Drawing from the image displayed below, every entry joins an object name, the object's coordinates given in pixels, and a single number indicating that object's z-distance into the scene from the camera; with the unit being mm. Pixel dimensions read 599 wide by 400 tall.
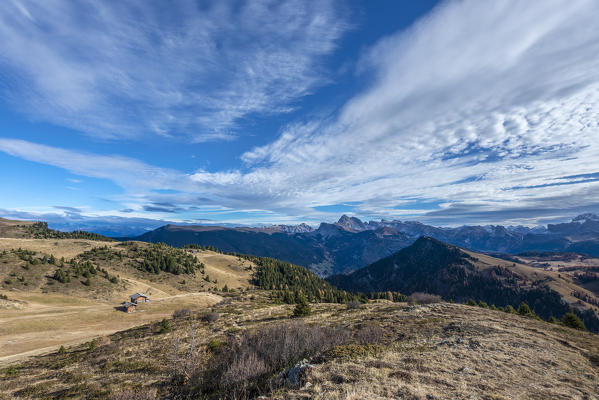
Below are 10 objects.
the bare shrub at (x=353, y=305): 50375
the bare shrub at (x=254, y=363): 11242
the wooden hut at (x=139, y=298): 62725
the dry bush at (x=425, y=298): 69450
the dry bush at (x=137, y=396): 10503
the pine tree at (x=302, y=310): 39281
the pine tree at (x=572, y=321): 44084
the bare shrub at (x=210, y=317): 39962
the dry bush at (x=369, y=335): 20016
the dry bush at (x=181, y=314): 48578
